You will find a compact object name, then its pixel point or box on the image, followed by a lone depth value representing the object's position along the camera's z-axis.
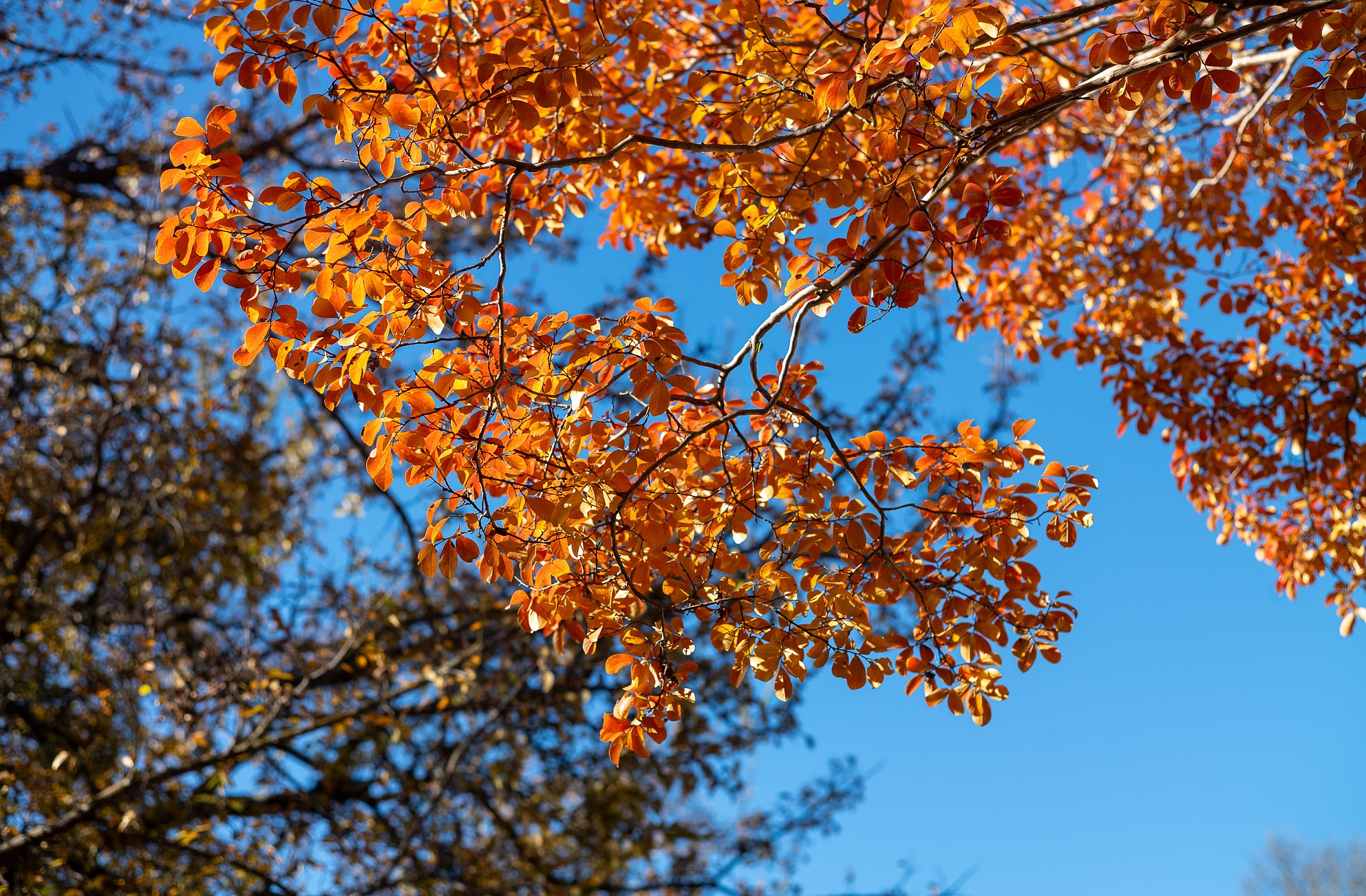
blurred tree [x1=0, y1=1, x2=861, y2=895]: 5.47
